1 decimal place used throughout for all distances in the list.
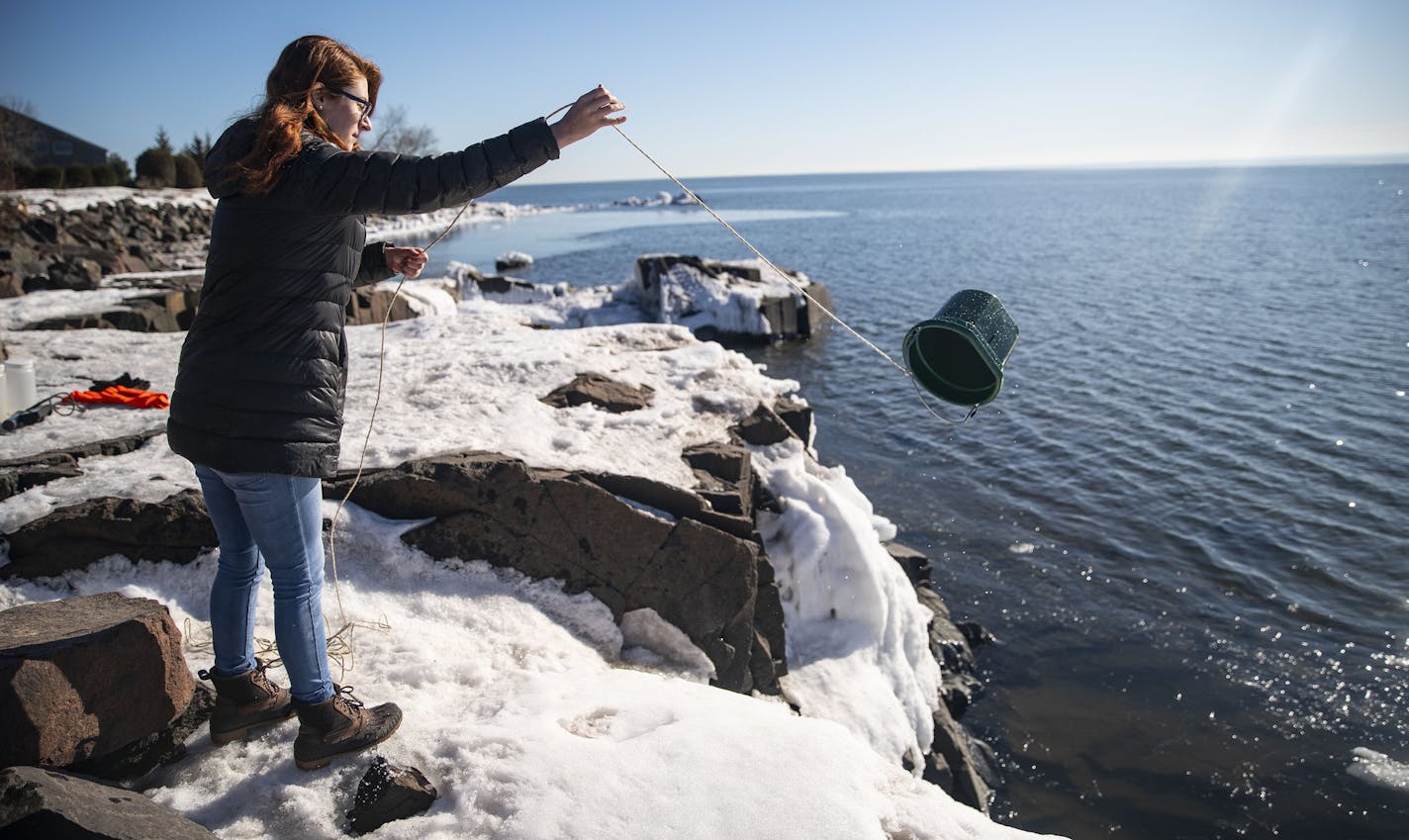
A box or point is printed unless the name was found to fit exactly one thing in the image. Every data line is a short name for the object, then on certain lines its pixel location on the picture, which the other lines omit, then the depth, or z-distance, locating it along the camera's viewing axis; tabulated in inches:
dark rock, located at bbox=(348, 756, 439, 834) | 101.6
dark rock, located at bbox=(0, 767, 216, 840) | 80.7
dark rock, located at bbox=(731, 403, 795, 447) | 249.4
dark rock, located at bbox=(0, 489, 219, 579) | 147.5
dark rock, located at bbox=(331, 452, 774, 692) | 173.5
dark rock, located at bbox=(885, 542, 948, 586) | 323.0
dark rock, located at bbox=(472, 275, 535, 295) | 978.1
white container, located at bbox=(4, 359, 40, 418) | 216.8
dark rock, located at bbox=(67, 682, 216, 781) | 108.6
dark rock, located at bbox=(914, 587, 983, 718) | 267.4
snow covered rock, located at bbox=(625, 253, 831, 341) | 866.8
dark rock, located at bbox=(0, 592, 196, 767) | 98.7
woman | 88.2
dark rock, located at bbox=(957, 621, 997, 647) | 305.0
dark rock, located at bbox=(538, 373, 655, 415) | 235.8
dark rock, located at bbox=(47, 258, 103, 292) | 472.4
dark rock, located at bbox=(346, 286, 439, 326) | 449.4
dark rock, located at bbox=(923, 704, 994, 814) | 218.4
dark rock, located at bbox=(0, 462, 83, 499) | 162.2
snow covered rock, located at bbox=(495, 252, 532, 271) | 1363.2
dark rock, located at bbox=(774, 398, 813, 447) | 289.9
